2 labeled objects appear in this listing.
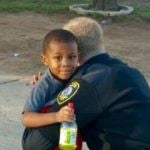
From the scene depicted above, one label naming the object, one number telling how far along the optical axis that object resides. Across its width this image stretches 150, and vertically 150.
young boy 3.11
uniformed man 2.97
